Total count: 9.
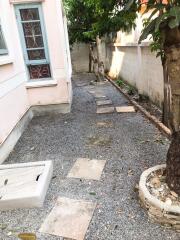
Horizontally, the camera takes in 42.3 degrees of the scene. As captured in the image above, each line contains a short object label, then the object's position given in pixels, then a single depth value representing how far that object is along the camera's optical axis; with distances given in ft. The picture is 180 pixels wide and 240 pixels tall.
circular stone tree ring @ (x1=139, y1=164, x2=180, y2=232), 7.50
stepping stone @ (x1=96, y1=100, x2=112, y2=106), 23.45
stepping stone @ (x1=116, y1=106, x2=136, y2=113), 20.53
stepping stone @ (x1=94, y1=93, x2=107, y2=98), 27.21
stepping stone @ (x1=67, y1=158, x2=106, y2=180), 11.16
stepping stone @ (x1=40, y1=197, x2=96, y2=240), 7.87
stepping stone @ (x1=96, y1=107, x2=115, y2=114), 20.81
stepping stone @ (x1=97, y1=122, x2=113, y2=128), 17.47
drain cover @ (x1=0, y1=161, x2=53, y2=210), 9.07
